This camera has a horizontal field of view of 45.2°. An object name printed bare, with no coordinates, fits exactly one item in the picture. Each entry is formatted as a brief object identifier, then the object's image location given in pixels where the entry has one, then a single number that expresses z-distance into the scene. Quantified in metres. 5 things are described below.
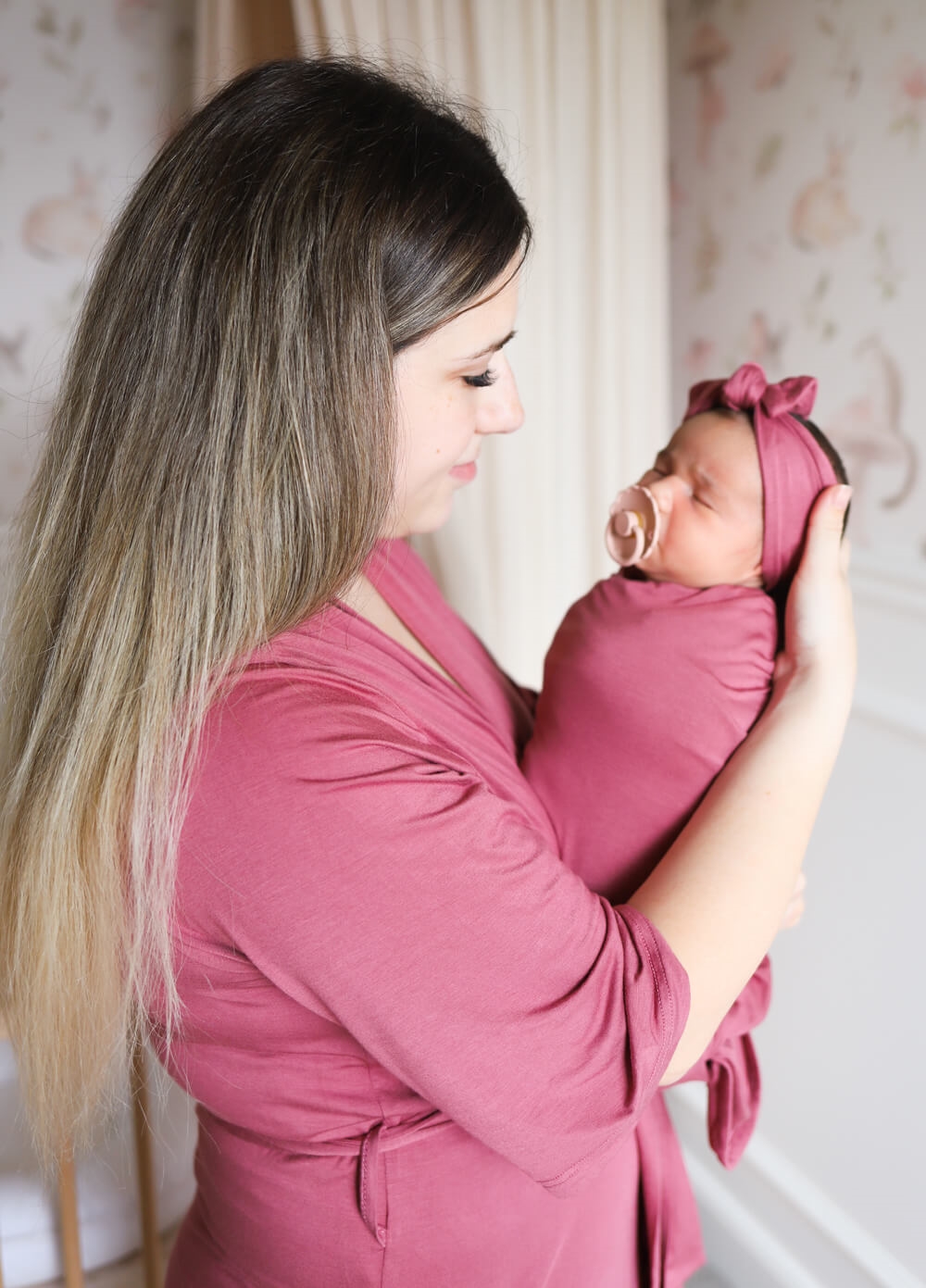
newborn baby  0.92
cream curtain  1.40
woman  0.68
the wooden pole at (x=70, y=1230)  1.11
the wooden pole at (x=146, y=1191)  1.30
